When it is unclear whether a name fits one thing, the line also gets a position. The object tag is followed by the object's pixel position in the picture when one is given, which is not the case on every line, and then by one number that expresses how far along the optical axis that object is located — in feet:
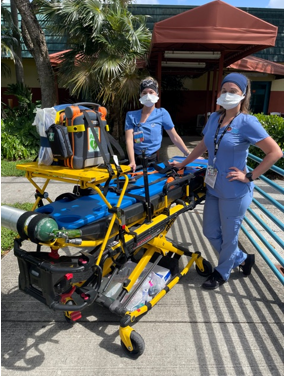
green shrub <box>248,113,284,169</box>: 23.29
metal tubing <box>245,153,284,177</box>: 9.14
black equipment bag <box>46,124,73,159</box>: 6.48
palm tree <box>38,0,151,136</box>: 22.00
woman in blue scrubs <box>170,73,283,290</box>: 8.02
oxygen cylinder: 5.87
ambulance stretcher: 6.21
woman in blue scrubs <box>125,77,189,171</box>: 10.32
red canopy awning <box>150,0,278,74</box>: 18.11
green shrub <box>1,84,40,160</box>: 28.14
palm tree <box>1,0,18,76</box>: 37.37
